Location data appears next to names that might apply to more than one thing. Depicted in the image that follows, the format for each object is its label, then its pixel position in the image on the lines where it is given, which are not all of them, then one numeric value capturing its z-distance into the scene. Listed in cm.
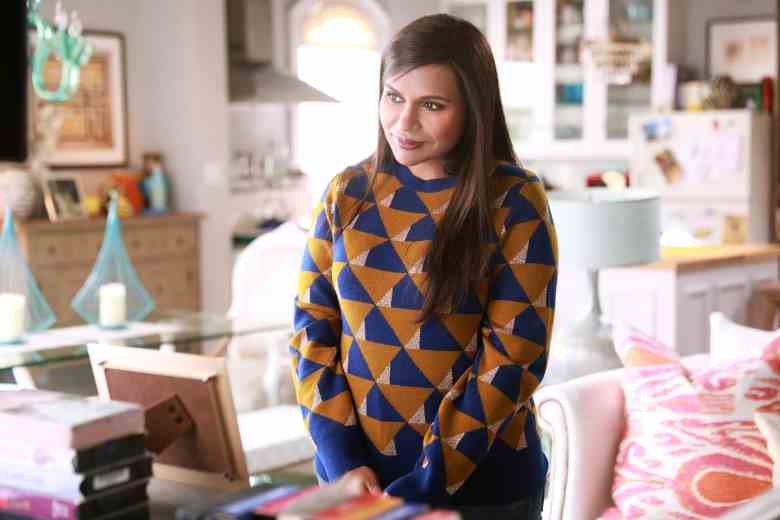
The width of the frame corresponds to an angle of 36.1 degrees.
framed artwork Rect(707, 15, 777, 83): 816
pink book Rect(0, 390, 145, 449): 138
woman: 162
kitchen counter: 460
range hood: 715
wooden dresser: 586
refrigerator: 691
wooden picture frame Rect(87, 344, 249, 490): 167
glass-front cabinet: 778
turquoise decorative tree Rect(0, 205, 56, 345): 356
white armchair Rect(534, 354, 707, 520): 252
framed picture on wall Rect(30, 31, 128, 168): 650
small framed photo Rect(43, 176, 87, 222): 600
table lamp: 311
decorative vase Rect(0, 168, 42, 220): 579
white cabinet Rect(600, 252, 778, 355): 459
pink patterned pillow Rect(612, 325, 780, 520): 236
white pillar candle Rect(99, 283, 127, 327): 377
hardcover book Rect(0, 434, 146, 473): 138
